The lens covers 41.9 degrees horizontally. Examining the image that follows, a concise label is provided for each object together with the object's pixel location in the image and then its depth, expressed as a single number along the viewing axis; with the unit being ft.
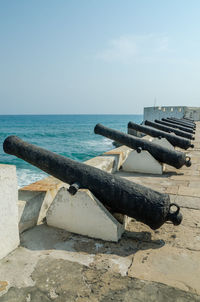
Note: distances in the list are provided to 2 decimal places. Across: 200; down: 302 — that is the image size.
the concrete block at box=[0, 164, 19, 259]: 7.61
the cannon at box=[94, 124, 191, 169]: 17.49
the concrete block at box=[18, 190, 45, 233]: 9.34
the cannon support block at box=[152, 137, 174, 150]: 23.62
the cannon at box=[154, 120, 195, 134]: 39.03
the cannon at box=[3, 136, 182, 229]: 8.53
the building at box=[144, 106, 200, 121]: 101.01
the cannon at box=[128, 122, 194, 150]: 23.26
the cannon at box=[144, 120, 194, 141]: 30.42
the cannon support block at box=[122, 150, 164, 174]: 19.01
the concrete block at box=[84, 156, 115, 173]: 16.64
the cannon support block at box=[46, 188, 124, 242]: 8.95
